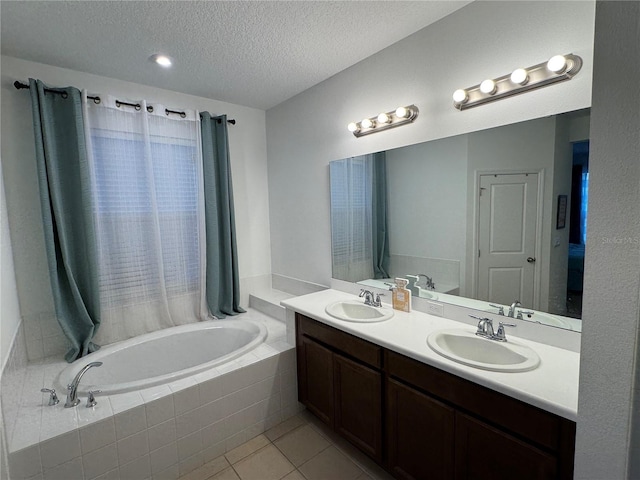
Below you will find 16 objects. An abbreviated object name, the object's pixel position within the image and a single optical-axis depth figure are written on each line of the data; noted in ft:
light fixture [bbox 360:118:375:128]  7.02
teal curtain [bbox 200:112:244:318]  9.11
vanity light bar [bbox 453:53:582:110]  4.30
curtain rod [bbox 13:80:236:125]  6.55
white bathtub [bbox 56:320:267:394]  6.30
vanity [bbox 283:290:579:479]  3.54
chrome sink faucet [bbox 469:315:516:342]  4.92
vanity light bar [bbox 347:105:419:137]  6.32
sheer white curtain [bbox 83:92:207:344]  7.66
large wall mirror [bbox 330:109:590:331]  4.61
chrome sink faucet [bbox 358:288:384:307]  7.02
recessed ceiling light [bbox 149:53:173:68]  6.75
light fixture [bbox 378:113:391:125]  6.72
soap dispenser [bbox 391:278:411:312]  6.51
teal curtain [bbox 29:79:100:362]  6.74
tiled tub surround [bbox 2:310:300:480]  4.80
